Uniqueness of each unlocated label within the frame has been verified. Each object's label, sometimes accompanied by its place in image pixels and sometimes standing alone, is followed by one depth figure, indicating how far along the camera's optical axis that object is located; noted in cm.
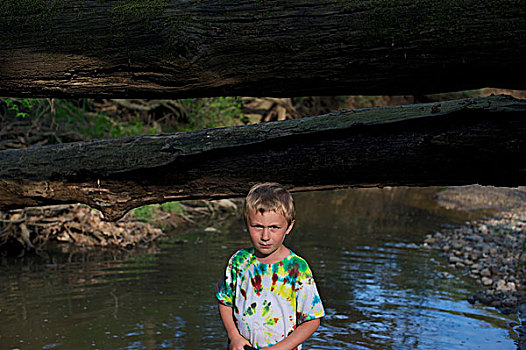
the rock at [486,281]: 717
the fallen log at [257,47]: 210
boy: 251
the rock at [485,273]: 754
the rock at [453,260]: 842
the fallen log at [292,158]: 228
